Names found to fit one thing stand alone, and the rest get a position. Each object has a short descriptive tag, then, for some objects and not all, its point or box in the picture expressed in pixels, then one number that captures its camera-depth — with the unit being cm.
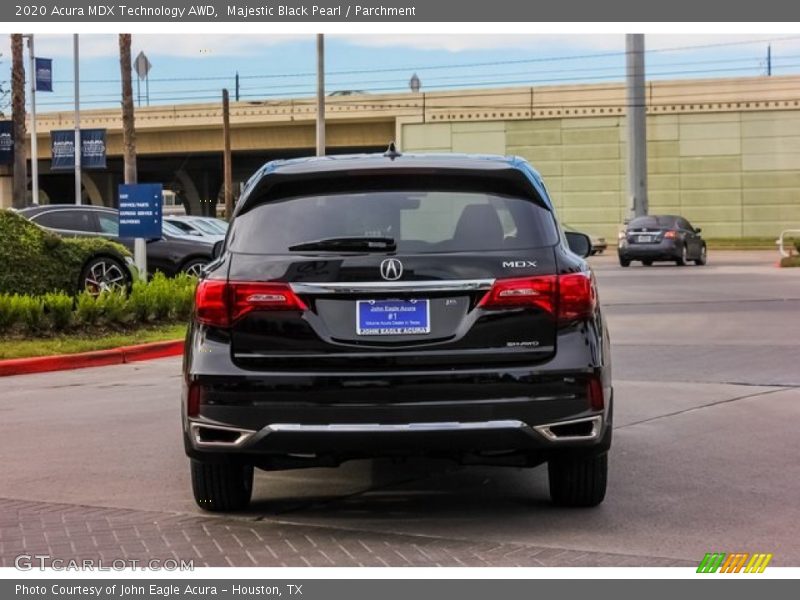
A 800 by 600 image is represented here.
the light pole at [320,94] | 3831
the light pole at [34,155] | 5572
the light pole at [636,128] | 4828
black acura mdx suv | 581
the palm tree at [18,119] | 4084
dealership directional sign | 1839
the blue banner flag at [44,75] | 4616
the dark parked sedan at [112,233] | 2128
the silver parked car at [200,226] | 2538
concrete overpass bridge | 6272
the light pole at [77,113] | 4918
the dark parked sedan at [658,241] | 3609
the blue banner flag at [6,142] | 4091
